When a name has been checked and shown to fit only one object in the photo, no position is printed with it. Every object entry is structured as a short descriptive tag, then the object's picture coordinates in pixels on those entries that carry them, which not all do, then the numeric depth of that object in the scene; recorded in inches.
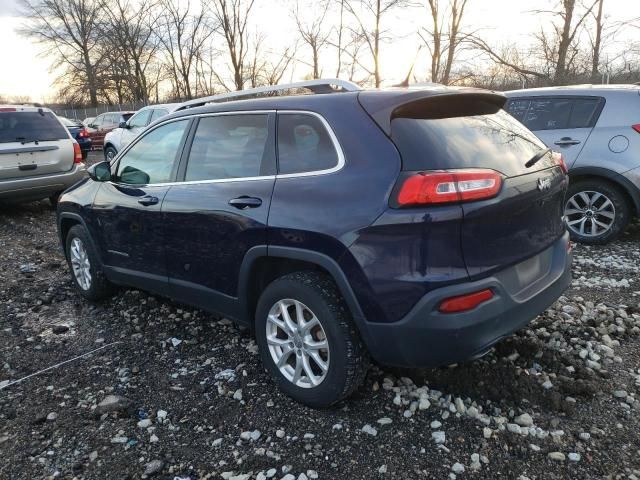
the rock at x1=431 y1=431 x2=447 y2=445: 97.6
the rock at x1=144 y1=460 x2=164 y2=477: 94.5
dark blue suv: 88.4
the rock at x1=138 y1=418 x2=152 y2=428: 108.0
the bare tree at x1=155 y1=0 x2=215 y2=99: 1514.5
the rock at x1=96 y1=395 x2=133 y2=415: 114.3
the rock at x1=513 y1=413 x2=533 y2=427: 100.4
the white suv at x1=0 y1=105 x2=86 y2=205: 289.8
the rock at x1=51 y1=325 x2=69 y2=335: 156.3
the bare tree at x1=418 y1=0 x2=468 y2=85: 906.7
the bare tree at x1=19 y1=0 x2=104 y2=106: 1704.0
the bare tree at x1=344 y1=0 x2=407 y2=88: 982.4
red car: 783.7
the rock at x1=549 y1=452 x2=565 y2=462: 91.0
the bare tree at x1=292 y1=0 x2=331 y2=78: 1238.3
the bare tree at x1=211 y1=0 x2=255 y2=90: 1213.1
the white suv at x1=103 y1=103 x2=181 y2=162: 514.6
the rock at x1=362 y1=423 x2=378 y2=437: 101.3
